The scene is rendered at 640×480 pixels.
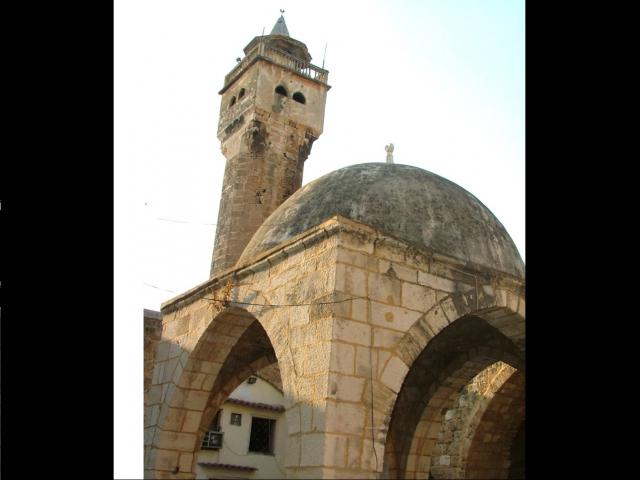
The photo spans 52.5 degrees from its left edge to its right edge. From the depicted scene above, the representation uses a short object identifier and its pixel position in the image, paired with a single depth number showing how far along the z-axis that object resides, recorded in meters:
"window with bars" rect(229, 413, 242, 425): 18.80
